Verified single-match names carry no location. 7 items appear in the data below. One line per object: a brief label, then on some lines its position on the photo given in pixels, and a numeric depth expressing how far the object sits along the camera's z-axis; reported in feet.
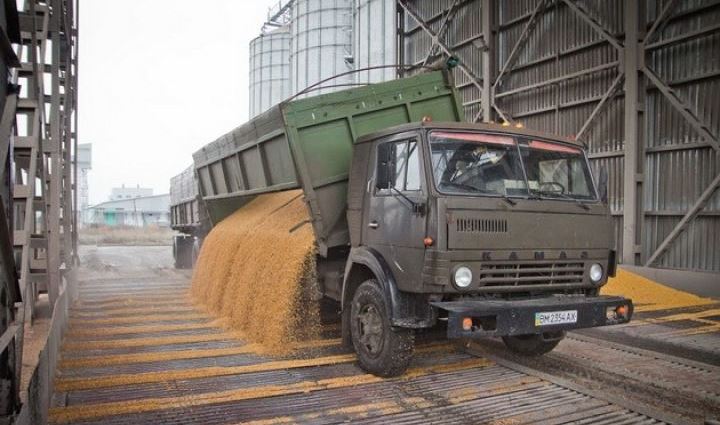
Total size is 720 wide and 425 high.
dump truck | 14.76
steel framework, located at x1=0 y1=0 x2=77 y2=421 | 9.19
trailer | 38.88
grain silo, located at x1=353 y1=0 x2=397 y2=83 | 66.85
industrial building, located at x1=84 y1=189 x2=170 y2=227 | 223.92
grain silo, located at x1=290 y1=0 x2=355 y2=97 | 84.58
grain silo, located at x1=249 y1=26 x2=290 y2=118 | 105.91
